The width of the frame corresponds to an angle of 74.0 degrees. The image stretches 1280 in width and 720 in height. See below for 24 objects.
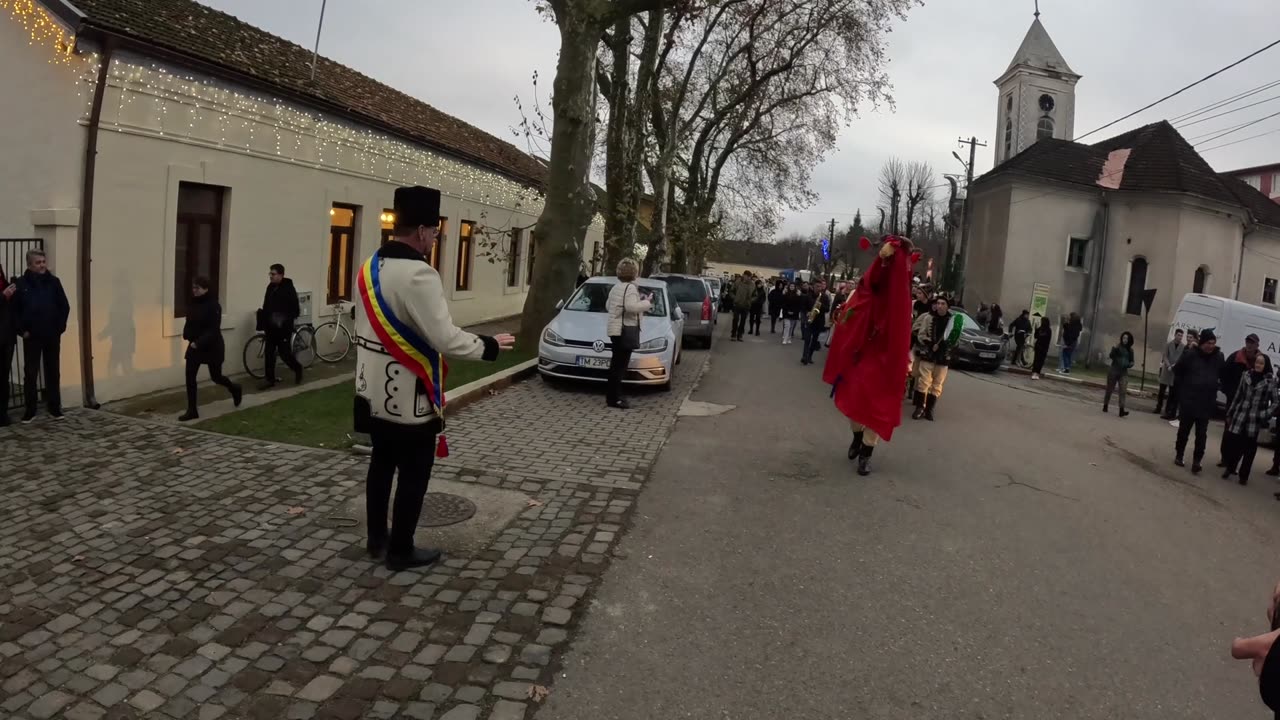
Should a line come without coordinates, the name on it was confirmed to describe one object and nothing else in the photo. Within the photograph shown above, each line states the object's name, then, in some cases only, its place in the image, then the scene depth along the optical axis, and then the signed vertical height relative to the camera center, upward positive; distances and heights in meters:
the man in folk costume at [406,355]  4.54 -0.47
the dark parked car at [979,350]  22.09 -0.91
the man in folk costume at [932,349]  11.26 -0.50
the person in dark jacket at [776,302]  24.27 -0.11
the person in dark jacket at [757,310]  24.05 -0.40
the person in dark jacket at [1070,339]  25.48 -0.50
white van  17.78 +0.28
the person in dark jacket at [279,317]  11.64 -0.83
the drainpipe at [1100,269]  32.78 +2.15
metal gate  9.15 -0.34
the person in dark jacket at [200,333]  9.16 -0.90
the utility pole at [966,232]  36.97 +3.58
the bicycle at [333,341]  14.41 -1.36
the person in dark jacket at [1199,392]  10.77 -0.75
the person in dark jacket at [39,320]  8.54 -0.84
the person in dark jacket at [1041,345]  23.14 -0.68
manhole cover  5.74 -1.67
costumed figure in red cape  7.70 -0.39
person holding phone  10.17 -0.37
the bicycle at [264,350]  12.16 -1.39
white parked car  11.13 -0.83
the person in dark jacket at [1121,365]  15.51 -0.70
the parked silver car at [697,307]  19.03 -0.34
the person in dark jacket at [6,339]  8.47 -1.05
